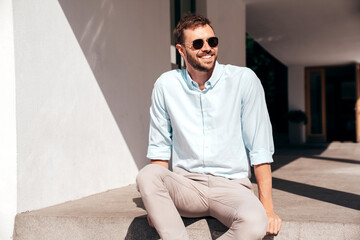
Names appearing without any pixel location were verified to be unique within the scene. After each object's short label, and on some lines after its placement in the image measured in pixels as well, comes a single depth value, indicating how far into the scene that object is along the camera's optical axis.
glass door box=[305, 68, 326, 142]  14.13
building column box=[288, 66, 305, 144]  13.90
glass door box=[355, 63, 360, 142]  13.23
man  2.19
